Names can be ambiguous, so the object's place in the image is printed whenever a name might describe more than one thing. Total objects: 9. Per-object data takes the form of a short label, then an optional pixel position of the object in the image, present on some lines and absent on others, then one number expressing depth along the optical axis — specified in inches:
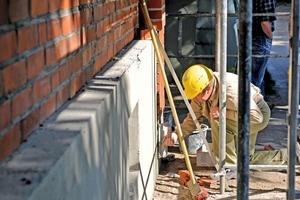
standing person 423.7
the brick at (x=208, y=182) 354.9
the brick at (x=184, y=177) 345.8
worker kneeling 334.8
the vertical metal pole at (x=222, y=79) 318.1
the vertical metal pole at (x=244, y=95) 133.3
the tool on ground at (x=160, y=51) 318.9
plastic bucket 398.7
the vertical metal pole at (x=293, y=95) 180.1
